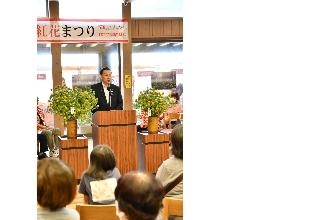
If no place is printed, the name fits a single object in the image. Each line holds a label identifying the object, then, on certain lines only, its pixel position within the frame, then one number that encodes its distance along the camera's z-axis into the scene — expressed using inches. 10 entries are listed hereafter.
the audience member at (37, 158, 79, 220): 66.0
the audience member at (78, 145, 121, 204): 108.3
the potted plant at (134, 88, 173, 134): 182.5
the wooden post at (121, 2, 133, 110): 319.3
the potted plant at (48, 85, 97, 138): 174.4
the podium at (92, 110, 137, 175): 186.1
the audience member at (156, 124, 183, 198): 98.0
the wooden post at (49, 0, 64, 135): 310.0
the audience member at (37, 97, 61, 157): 233.1
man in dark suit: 208.7
